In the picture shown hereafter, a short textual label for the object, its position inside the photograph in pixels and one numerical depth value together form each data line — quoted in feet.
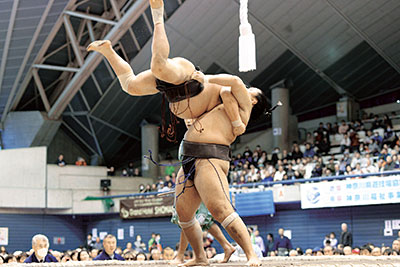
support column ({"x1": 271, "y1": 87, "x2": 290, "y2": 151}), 59.62
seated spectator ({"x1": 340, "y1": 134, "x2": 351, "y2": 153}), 50.47
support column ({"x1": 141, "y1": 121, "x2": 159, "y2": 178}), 66.44
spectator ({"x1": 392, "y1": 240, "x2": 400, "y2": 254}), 30.09
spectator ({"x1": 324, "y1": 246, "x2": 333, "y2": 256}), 31.35
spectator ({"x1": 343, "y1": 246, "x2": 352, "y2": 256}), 30.37
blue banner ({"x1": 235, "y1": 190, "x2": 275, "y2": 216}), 44.43
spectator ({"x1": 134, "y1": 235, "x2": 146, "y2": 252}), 50.89
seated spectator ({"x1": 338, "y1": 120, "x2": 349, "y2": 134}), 53.71
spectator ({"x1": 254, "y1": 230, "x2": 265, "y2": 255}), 40.49
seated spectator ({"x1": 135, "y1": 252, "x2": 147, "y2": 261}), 26.42
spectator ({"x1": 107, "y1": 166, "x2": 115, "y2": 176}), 62.90
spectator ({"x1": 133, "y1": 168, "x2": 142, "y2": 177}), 64.72
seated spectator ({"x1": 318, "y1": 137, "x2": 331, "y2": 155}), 52.39
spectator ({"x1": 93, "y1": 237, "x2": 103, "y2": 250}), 52.05
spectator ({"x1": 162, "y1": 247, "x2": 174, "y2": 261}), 24.34
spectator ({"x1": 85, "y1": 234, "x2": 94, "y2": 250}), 54.06
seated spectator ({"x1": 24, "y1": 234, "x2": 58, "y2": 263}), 16.90
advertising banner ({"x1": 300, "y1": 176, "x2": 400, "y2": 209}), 37.14
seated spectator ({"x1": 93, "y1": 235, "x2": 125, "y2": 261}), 18.54
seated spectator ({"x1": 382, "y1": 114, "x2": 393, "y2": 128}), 51.27
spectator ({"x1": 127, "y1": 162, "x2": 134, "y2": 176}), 64.64
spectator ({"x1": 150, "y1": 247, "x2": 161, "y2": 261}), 27.91
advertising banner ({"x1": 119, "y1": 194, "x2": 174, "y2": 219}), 50.55
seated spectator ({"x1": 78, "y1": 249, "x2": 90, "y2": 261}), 24.41
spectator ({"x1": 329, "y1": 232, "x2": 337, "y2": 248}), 39.03
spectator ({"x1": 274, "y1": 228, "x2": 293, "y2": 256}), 39.50
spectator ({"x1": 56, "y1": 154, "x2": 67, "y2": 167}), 59.77
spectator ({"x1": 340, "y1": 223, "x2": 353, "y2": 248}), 38.17
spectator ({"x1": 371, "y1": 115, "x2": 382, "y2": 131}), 52.48
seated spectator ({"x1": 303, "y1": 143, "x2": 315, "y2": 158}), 51.44
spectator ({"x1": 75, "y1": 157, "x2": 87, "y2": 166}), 62.08
